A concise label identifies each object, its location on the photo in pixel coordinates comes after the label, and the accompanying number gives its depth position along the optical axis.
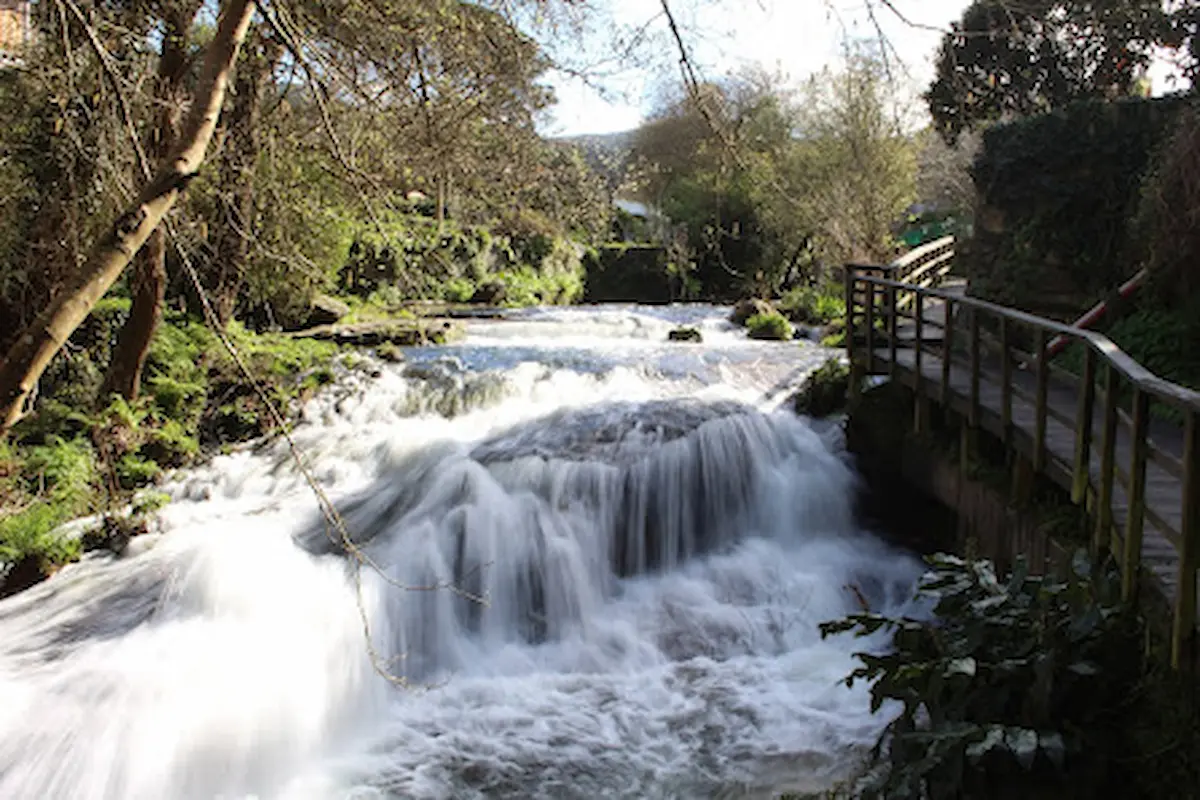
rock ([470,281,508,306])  23.86
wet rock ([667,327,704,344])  16.50
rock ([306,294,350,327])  15.26
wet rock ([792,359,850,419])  10.15
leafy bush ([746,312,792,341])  16.64
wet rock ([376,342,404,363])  13.41
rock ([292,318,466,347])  14.16
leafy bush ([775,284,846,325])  18.34
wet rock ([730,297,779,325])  18.53
